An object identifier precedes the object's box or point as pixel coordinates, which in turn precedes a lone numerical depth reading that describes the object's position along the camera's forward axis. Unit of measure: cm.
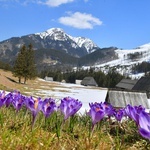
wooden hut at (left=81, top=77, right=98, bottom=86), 9783
